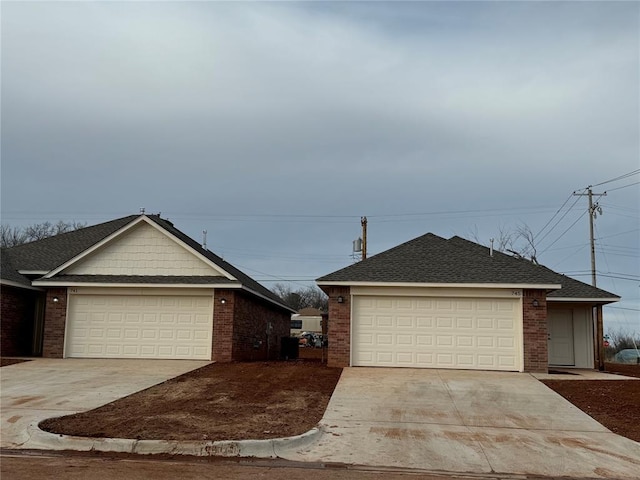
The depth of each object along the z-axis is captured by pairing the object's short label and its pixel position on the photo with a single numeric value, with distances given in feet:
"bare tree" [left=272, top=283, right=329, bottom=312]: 291.99
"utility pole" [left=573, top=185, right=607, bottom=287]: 107.34
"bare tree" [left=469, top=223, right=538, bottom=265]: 130.98
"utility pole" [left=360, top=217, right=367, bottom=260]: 115.24
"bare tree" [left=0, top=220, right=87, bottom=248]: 167.02
